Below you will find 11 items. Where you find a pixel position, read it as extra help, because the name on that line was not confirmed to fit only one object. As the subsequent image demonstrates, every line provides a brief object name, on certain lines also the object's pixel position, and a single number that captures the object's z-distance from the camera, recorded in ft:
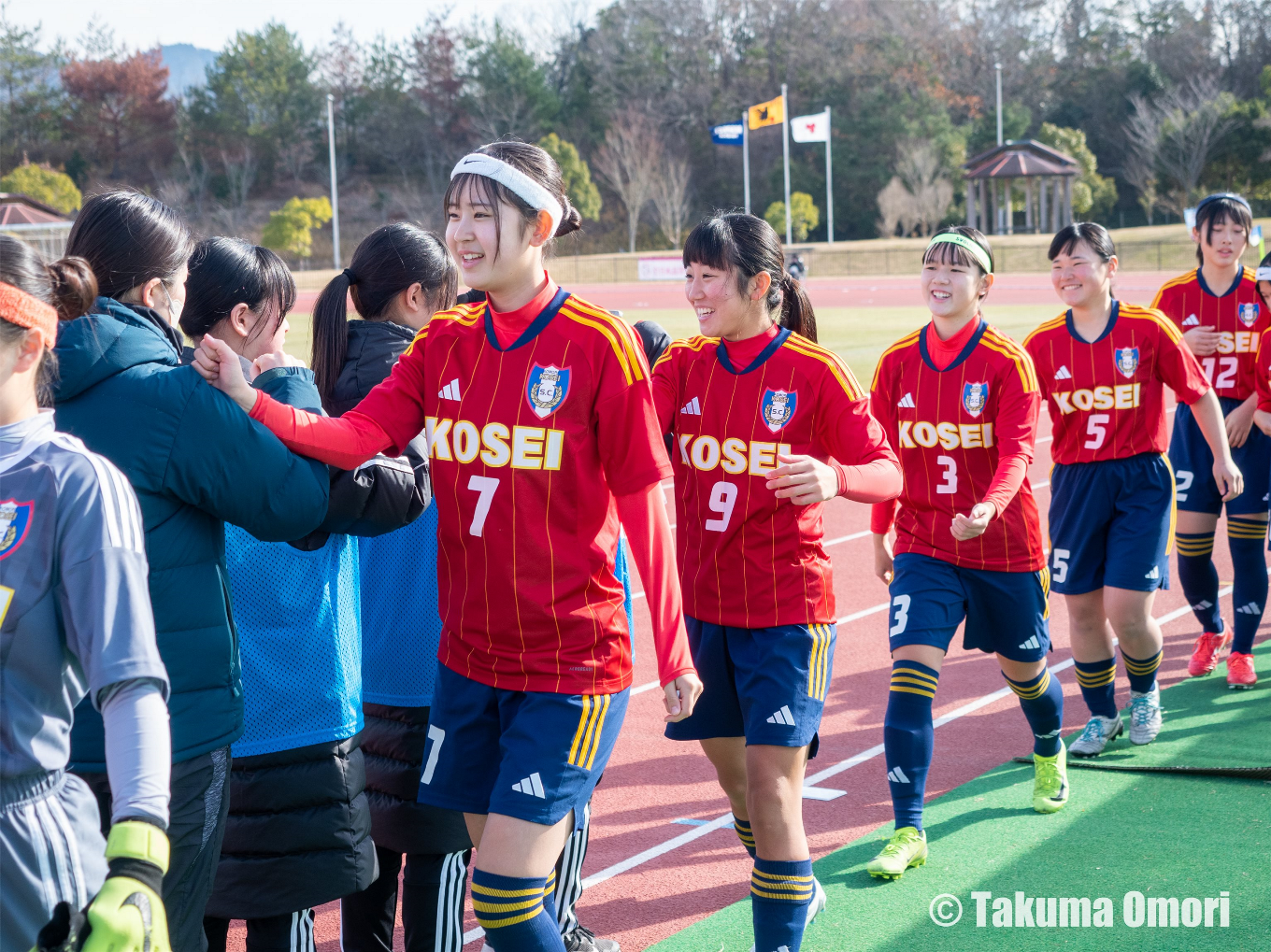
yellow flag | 167.73
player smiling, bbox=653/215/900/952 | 11.10
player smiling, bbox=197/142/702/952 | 8.82
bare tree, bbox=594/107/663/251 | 202.90
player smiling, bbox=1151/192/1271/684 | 21.68
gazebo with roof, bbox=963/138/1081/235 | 175.01
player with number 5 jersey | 17.51
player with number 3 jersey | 14.51
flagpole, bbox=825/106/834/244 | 192.34
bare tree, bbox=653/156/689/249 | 205.46
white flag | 181.47
